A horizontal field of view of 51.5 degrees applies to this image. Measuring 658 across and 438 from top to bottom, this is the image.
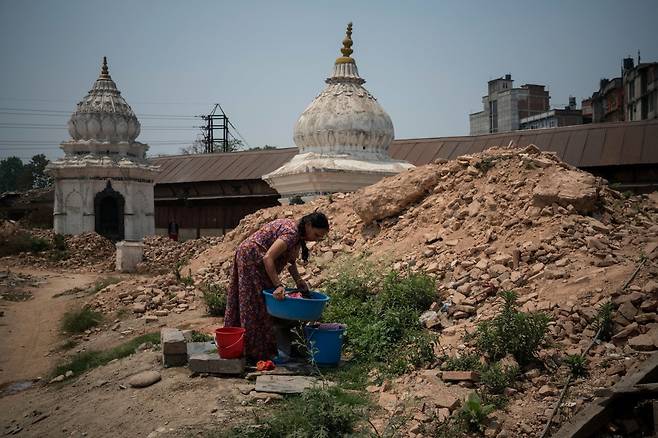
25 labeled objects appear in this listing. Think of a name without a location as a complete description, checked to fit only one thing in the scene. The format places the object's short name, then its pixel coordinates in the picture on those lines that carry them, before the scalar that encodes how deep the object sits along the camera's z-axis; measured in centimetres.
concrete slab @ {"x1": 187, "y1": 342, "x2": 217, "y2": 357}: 705
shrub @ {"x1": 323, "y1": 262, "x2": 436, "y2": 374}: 652
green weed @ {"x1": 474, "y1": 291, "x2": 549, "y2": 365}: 584
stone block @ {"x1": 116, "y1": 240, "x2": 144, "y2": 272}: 1720
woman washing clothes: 650
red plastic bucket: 639
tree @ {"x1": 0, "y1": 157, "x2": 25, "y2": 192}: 5841
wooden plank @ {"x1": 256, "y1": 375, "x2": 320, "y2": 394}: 577
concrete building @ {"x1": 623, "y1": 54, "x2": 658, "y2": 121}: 2873
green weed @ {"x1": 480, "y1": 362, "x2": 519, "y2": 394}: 554
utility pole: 4441
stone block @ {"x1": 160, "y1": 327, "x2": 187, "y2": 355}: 686
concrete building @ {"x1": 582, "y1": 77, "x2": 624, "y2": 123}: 3322
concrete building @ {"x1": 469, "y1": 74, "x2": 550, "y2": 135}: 3597
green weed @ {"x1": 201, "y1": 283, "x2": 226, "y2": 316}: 955
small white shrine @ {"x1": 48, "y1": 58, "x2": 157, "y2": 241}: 2098
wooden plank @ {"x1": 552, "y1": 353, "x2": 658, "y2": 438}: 481
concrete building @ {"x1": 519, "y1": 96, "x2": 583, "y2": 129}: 3466
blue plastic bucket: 649
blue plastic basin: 623
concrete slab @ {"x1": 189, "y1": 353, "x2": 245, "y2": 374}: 634
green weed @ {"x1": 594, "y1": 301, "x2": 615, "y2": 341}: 607
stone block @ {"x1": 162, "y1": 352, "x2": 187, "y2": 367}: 688
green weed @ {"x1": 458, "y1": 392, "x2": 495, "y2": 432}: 504
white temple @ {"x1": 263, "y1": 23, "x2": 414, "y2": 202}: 1343
